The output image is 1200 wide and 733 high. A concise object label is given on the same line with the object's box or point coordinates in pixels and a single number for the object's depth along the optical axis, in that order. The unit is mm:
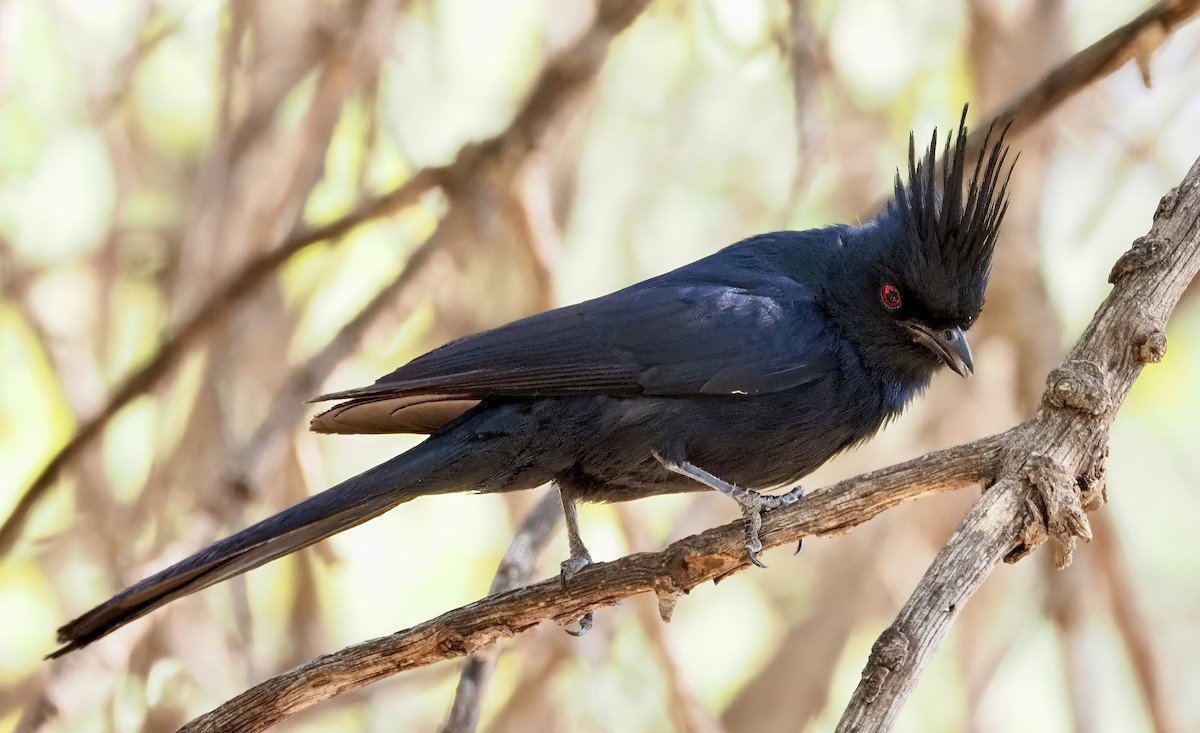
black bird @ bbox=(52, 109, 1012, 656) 7590
